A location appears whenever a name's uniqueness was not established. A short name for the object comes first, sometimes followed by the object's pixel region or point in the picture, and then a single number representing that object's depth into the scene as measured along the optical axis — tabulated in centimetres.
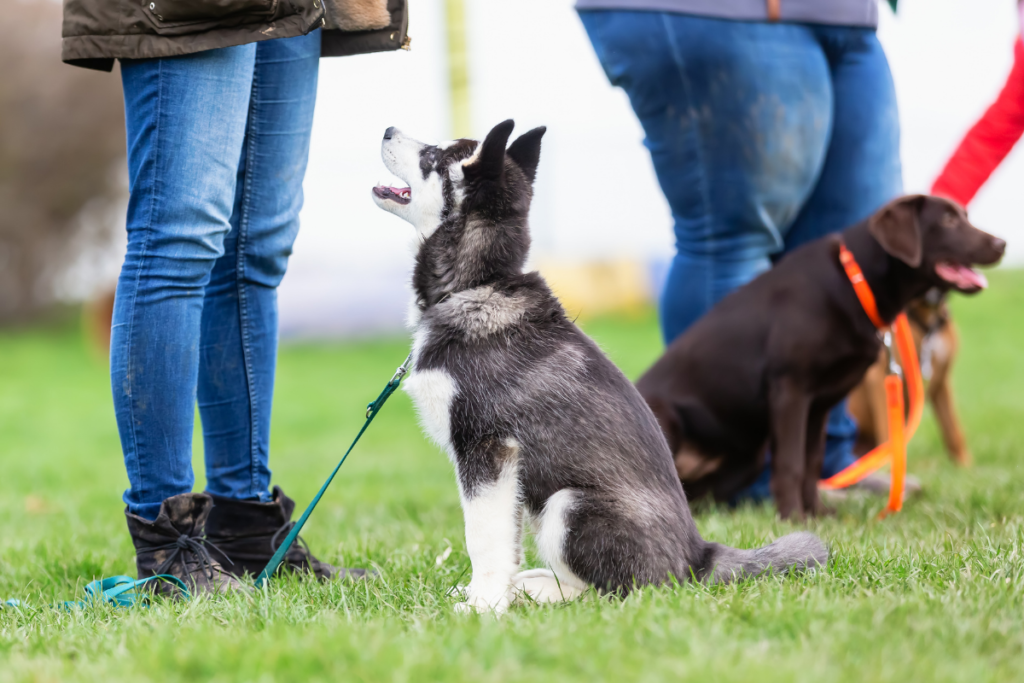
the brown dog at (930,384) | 1063
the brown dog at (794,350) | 721
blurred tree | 2839
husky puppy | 450
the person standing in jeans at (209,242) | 465
